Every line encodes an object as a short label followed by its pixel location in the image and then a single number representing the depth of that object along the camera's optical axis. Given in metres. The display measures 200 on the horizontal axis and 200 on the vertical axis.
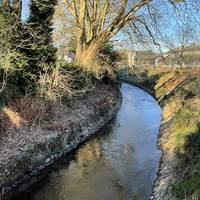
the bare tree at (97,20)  14.51
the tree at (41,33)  10.96
